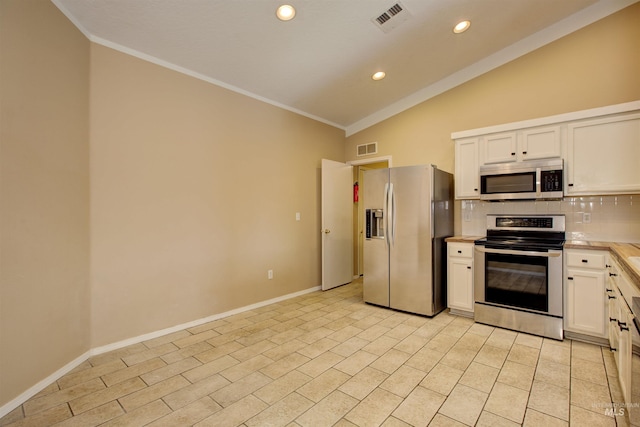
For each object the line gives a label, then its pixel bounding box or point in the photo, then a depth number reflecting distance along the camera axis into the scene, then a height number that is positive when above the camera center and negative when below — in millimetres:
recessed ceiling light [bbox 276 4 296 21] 2443 +1731
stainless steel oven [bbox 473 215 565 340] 2830 -665
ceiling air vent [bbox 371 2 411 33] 2615 +1831
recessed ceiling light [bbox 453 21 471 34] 2984 +1949
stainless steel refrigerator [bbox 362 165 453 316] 3459 -300
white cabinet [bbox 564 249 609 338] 2617 -758
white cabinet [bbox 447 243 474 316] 3383 -787
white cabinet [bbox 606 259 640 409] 1518 -708
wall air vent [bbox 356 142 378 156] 4926 +1112
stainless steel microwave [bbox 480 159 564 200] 3014 +352
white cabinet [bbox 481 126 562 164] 3064 +748
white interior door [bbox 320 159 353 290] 4578 -181
